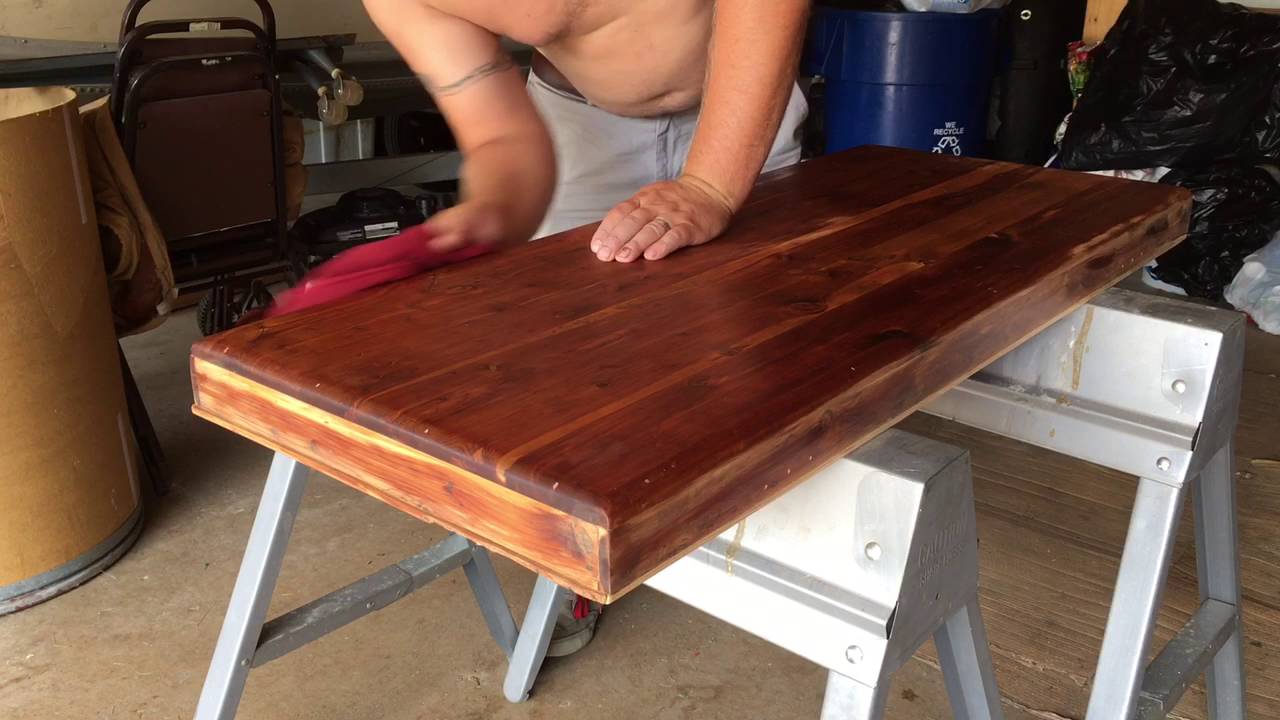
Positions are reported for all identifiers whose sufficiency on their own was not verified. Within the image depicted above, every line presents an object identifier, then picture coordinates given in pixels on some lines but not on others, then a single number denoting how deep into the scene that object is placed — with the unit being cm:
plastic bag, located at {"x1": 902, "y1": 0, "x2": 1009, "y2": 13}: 348
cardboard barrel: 196
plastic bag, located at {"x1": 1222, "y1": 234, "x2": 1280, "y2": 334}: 341
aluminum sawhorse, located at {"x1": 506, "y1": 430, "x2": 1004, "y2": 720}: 85
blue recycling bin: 352
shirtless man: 120
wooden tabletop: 70
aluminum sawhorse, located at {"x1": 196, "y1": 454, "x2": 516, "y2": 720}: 121
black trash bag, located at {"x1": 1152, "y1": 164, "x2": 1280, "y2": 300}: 343
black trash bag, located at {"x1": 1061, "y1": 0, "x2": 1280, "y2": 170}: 339
